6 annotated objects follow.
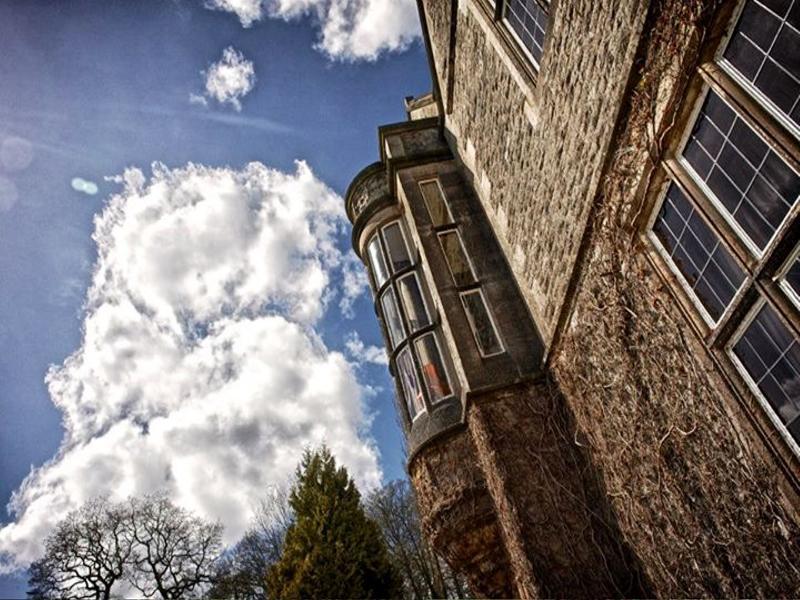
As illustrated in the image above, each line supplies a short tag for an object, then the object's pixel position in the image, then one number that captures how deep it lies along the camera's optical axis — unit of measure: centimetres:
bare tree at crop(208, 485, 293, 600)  2738
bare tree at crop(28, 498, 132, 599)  2513
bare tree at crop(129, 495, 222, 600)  2723
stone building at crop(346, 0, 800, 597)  321
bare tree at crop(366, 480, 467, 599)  2794
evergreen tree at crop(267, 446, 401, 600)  1105
